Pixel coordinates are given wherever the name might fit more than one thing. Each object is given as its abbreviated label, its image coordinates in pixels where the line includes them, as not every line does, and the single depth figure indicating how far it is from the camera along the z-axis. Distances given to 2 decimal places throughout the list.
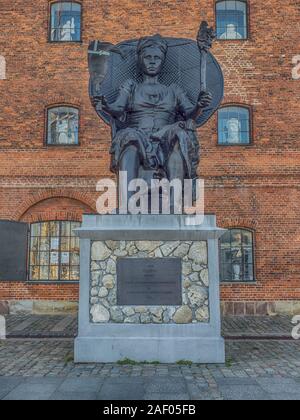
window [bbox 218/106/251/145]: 12.89
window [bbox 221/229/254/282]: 12.27
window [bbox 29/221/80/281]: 12.44
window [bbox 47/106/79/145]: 13.03
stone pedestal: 5.76
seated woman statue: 6.39
